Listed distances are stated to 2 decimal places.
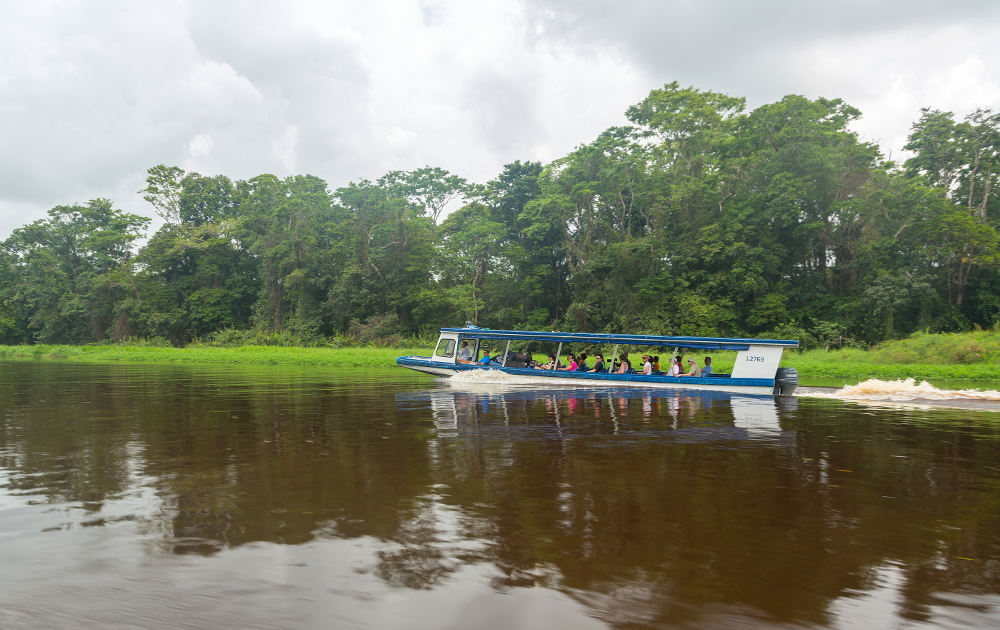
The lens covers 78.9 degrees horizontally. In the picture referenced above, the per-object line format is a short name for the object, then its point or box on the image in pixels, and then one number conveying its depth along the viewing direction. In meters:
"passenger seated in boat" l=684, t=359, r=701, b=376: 20.81
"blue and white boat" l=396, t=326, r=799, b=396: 19.05
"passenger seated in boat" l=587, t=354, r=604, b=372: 22.80
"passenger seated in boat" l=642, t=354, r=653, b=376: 21.44
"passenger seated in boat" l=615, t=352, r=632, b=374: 21.86
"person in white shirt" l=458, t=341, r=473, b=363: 24.17
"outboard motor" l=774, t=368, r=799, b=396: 18.72
